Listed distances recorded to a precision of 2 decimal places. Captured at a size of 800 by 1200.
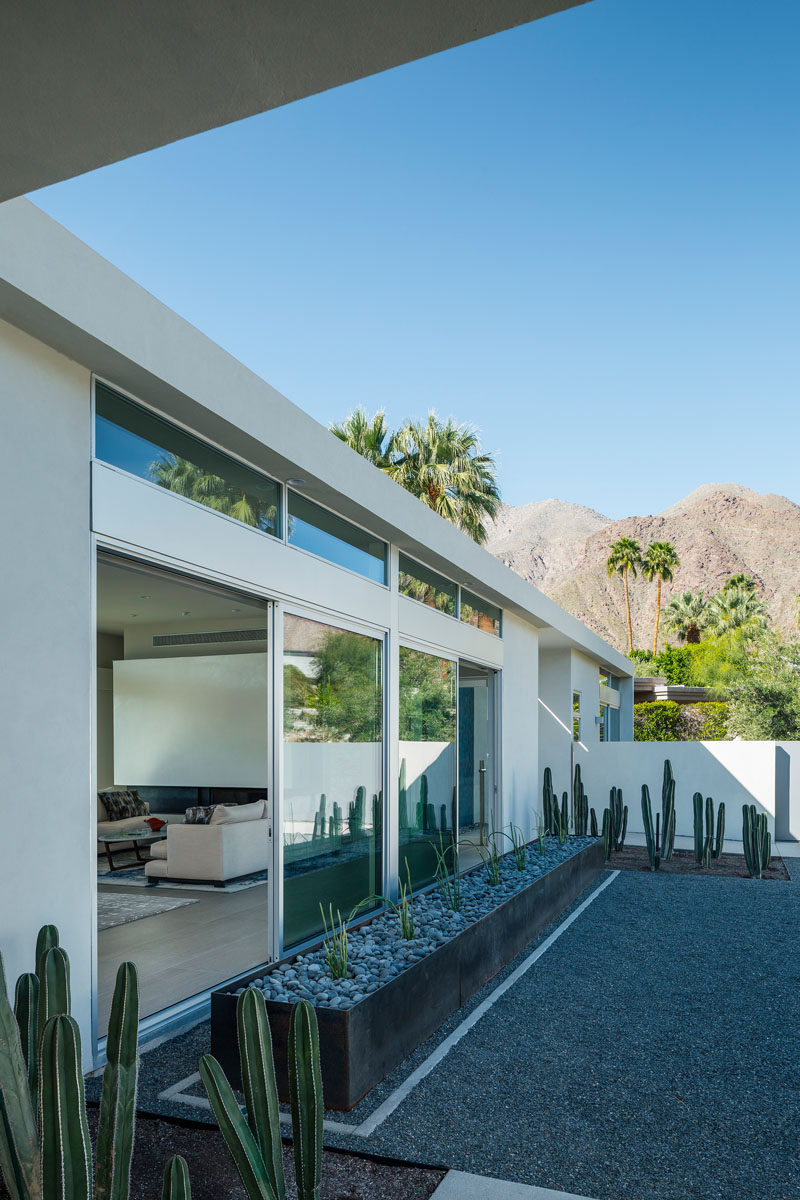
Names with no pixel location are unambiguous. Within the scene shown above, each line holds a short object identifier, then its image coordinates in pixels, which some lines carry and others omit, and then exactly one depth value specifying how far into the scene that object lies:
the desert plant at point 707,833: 10.44
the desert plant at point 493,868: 6.88
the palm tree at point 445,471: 20.02
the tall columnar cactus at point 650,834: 10.01
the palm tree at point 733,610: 46.19
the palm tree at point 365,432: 19.41
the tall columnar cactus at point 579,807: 11.54
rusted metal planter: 3.67
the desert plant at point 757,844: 9.85
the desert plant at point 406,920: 5.16
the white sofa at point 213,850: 8.69
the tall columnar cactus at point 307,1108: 2.60
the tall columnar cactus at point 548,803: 11.16
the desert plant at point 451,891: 5.93
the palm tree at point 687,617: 48.44
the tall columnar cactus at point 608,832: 10.61
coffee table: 9.82
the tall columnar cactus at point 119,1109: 2.37
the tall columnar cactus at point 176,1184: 2.03
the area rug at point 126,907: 7.20
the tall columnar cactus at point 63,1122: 2.14
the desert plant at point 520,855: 7.45
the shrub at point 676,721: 29.50
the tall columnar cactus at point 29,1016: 2.94
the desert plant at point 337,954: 4.43
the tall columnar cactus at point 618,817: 11.35
